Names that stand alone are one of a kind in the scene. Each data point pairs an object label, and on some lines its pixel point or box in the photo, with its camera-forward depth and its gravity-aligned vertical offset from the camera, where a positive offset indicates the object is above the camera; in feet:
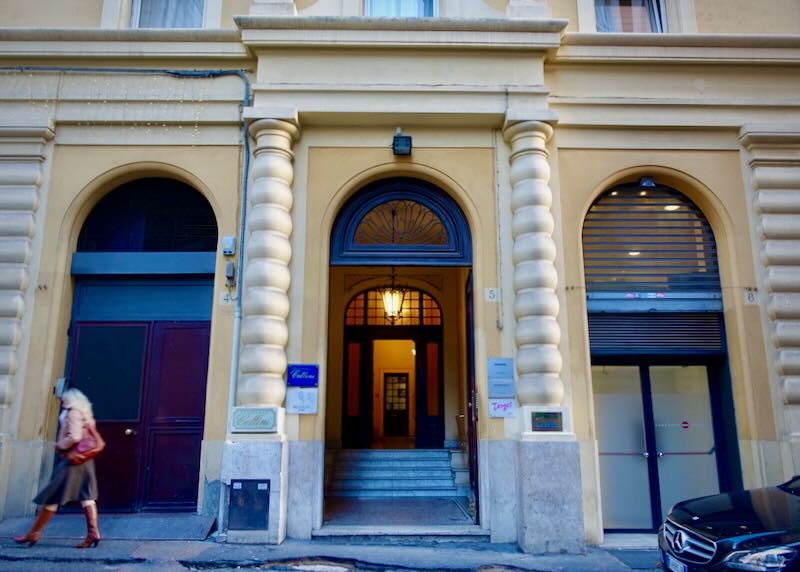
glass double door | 24.31 -1.26
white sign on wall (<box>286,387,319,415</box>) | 23.31 +0.51
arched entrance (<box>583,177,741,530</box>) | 24.57 +2.22
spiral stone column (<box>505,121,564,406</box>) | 22.86 +5.76
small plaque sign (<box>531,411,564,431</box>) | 22.41 -0.38
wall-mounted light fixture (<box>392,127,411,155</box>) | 25.30 +11.83
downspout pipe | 24.93 +15.43
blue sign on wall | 23.49 +1.54
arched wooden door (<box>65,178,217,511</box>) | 24.13 +3.37
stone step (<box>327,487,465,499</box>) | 29.78 -4.24
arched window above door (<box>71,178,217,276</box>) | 25.70 +8.51
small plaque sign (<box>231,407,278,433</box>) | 22.26 -0.28
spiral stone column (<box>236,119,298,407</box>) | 22.76 +5.84
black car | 14.02 -3.20
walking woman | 19.88 -2.47
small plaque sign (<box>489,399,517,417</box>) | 23.30 +0.14
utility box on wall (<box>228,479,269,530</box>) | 21.66 -3.53
